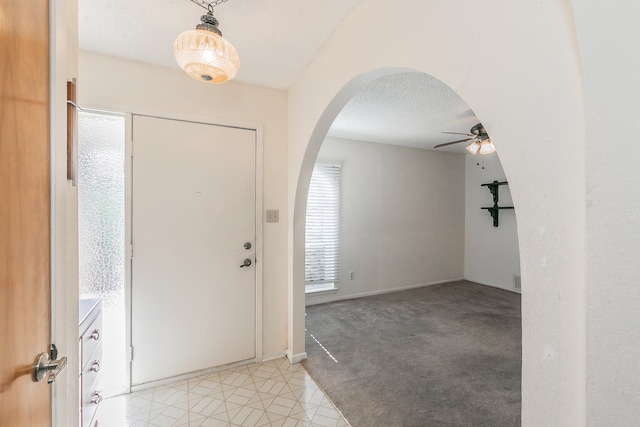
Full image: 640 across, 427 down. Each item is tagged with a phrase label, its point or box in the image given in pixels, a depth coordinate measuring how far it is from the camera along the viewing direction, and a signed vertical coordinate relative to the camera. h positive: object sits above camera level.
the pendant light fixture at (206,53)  1.27 +0.78
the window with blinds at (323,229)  3.85 -0.22
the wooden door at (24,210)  0.56 +0.01
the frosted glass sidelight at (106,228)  1.93 -0.10
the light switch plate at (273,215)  2.44 -0.01
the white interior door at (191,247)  2.03 -0.26
